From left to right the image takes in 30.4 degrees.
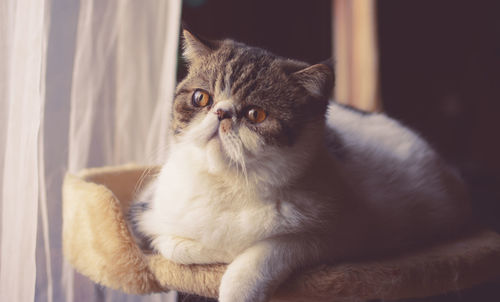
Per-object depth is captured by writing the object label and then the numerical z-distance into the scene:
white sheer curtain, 0.66
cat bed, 0.67
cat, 0.66
